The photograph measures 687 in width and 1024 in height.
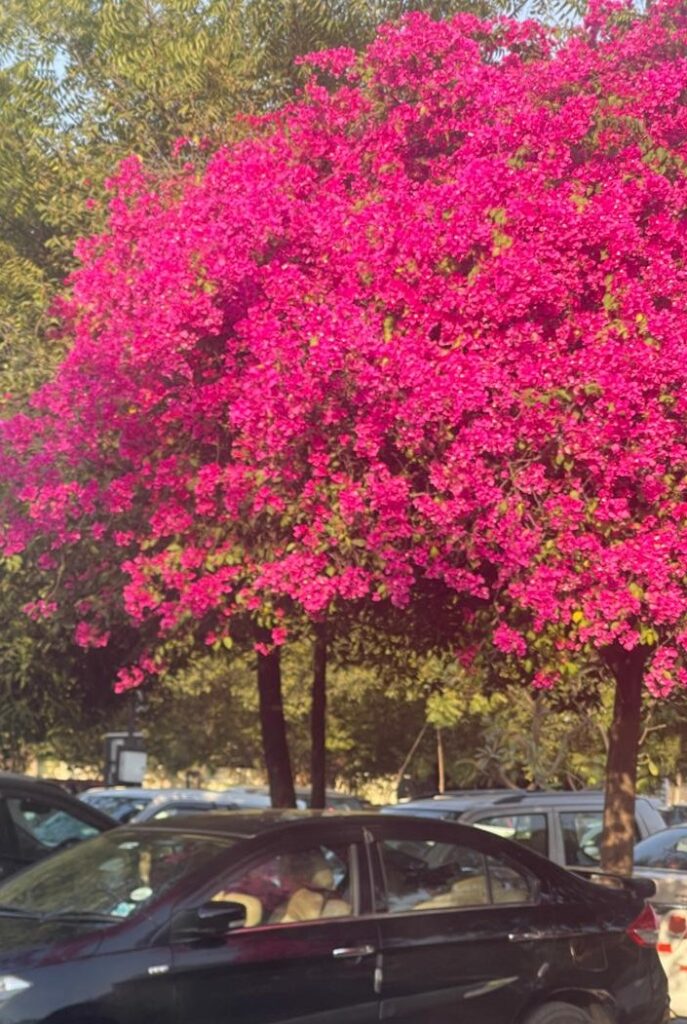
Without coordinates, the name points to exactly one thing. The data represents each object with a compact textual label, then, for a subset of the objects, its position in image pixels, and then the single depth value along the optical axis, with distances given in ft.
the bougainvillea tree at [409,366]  29.14
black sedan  19.44
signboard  51.96
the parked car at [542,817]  44.57
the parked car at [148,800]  77.43
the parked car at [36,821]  33.76
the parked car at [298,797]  102.22
